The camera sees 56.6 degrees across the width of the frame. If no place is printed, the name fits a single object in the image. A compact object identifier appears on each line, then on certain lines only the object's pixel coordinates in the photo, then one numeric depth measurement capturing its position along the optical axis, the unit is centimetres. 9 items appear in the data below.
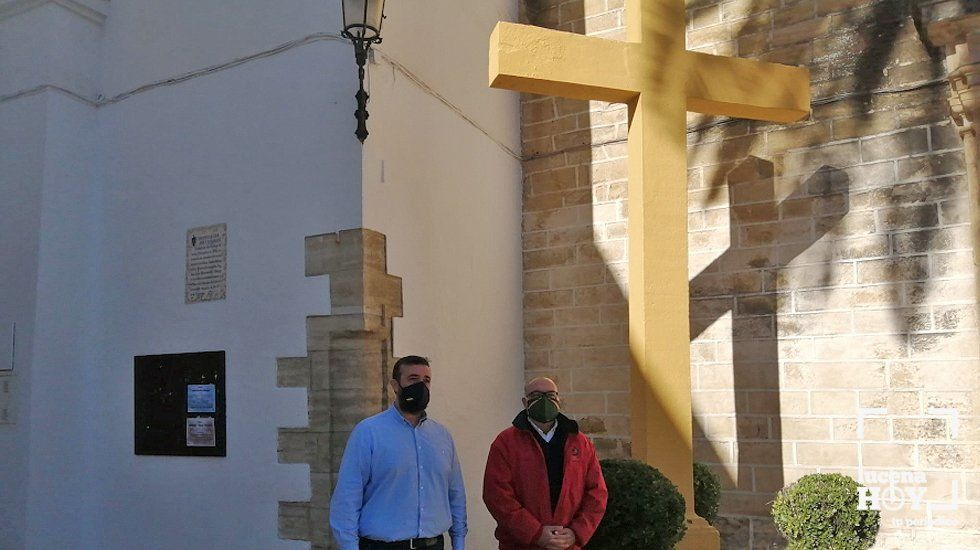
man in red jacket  351
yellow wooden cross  427
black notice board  489
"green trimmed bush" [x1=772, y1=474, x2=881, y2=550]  519
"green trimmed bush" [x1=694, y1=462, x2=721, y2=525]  501
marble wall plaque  497
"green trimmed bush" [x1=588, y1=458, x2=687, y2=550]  372
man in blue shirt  318
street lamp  448
